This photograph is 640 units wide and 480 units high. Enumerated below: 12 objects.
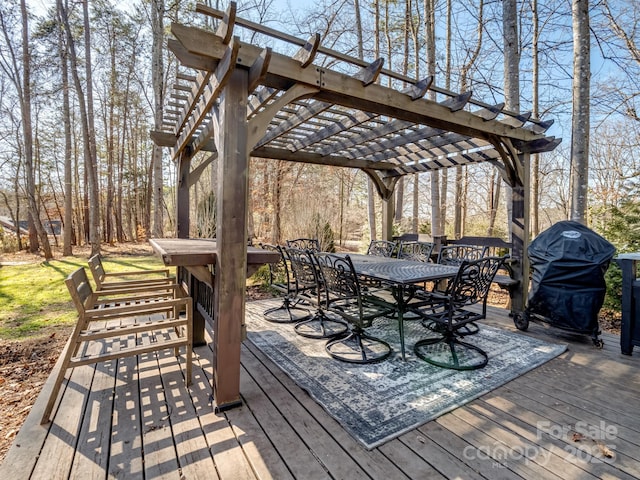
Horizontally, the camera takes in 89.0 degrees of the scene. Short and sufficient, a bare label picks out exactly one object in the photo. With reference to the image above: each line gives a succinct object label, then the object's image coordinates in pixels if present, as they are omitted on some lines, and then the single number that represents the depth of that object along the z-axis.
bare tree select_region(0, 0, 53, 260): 8.26
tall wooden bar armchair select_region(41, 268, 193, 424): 2.06
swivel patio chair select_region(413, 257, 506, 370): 2.65
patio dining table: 2.85
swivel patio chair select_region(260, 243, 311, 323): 3.80
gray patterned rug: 2.01
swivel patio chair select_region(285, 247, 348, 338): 3.18
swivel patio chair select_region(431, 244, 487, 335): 3.83
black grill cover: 3.10
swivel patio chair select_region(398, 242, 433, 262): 4.81
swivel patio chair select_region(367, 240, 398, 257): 5.46
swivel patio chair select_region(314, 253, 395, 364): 2.81
